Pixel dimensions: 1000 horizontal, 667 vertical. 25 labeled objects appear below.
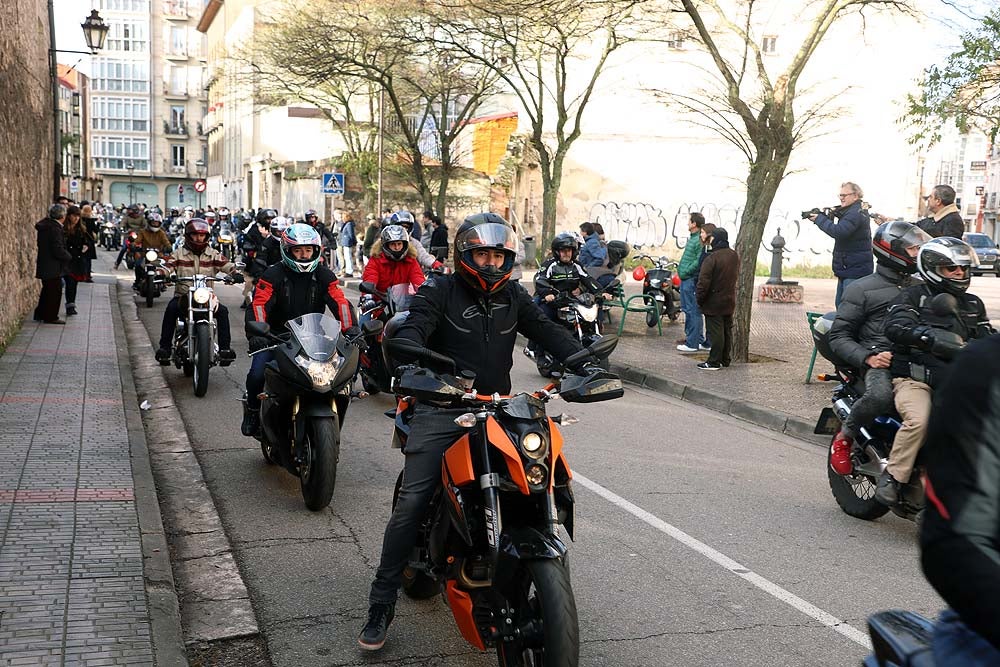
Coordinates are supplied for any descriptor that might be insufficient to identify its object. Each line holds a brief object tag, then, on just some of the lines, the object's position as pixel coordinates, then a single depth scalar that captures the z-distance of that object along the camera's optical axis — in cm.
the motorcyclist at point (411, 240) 1204
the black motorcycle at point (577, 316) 1281
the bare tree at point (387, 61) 2702
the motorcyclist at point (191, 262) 1191
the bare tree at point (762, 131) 1348
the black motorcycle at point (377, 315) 1045
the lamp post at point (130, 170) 9550
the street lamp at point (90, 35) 2175
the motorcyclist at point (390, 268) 1075
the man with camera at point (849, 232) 1210
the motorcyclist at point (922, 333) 612
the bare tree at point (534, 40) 2230
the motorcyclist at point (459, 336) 430
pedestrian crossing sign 3045
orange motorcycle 364
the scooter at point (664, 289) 1897
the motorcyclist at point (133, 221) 2845
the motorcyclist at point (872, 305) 666
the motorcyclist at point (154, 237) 1848
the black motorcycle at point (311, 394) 649
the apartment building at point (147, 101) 9669
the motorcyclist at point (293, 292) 774
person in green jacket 1562
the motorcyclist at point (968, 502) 192
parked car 4419
